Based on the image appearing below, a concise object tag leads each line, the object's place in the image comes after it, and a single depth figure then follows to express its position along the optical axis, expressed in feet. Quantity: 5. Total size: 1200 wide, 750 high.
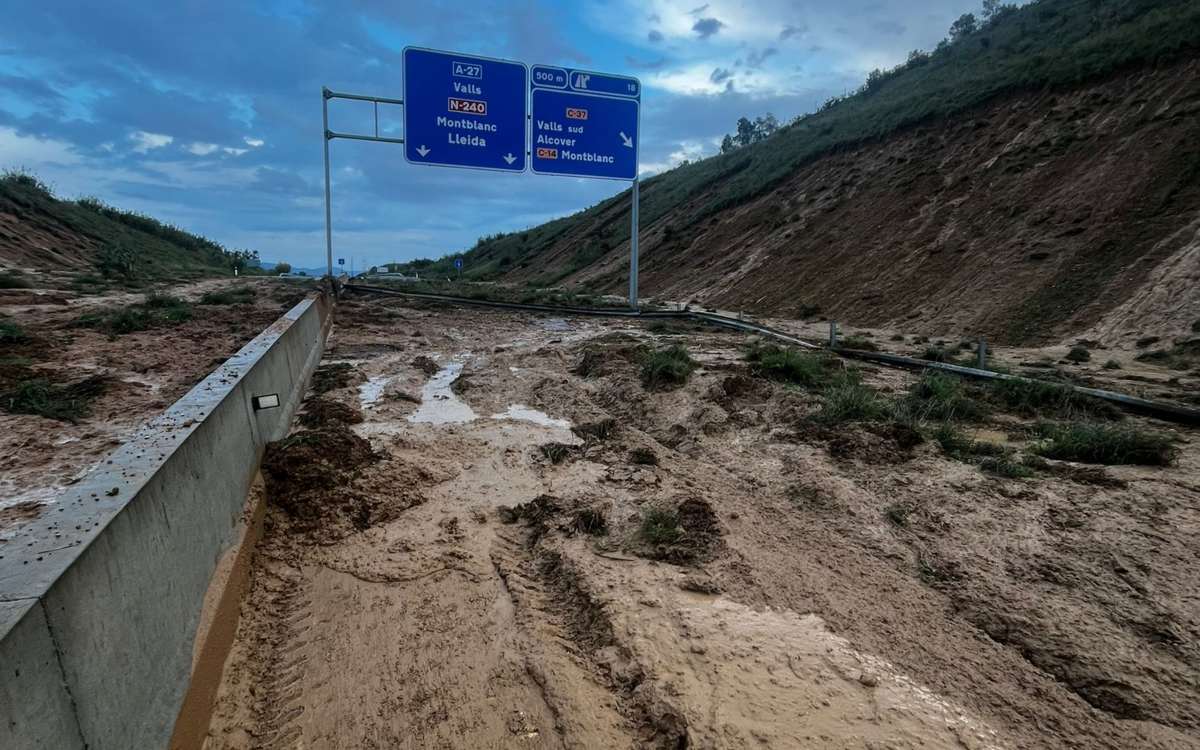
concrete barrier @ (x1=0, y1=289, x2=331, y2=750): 5.31
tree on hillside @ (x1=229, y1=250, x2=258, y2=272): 141.83
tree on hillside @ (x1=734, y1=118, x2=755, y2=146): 189.37
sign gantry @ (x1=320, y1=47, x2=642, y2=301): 57.62
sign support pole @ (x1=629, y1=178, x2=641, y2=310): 62.90
